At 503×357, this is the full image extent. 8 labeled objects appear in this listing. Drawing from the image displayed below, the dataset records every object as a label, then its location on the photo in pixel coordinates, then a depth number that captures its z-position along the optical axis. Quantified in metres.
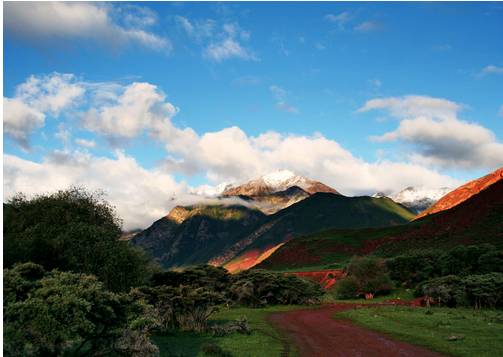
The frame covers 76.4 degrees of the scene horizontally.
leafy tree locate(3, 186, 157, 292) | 28.17
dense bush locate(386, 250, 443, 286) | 55.08
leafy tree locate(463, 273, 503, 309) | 32.88
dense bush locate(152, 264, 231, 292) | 41.50
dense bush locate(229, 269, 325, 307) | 46.34
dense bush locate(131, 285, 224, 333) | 23.34
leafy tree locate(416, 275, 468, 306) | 35.56
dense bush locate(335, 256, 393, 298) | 54.09
